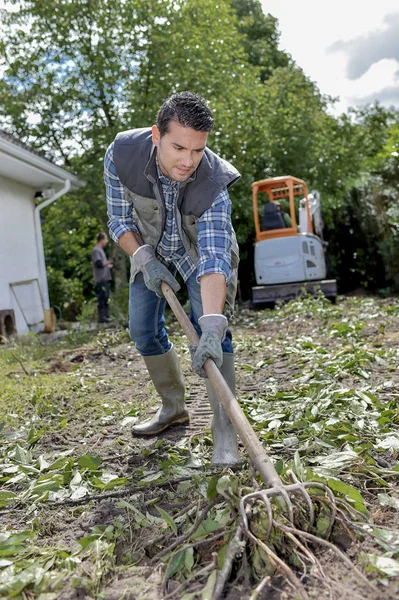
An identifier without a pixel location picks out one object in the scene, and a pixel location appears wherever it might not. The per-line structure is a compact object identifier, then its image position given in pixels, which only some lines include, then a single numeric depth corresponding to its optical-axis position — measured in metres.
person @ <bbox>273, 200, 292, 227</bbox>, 11.30
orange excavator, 10.59
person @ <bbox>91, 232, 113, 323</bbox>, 11.29
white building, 9.73
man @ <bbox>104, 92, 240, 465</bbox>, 2.88
